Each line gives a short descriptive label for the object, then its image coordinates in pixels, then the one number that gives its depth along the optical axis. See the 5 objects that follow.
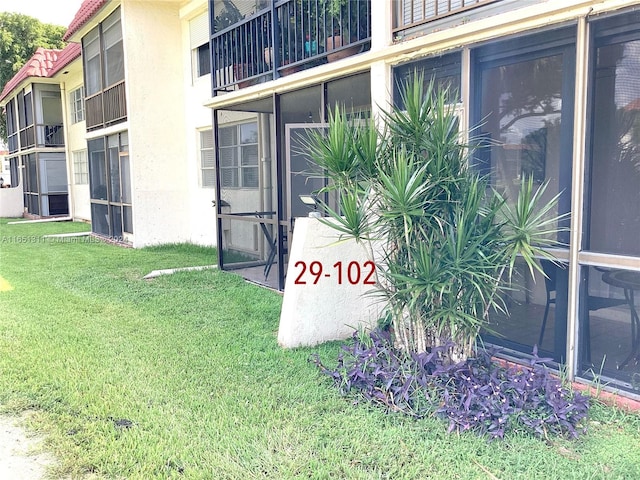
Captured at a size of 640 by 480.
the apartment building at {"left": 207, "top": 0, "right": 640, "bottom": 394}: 3.47
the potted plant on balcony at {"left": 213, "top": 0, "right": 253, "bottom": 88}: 7.39
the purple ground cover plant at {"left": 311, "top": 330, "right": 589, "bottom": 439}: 3.18
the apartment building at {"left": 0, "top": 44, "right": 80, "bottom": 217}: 19.44
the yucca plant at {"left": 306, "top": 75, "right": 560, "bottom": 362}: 3.54
